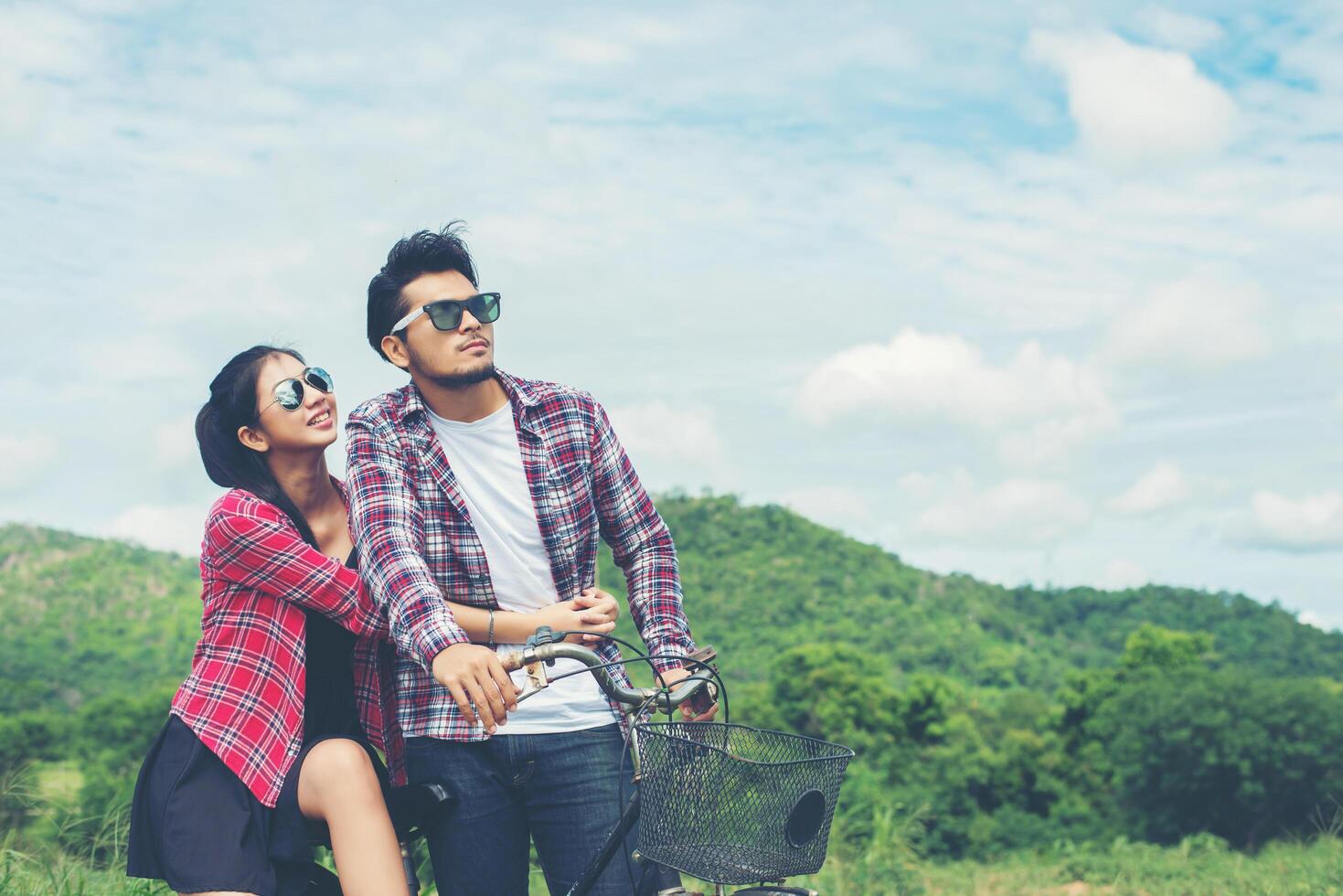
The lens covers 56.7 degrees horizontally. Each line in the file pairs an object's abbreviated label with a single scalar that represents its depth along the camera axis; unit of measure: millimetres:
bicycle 2055
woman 2484
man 2576
